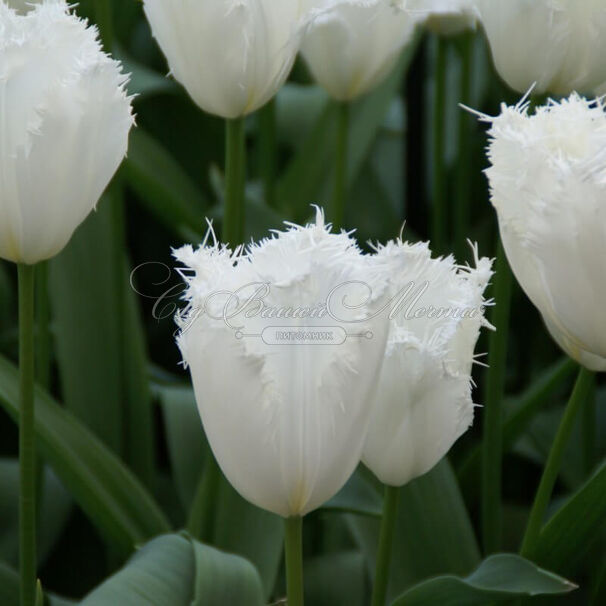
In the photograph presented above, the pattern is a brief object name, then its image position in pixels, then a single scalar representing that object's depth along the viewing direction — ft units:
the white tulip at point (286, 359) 2.81
